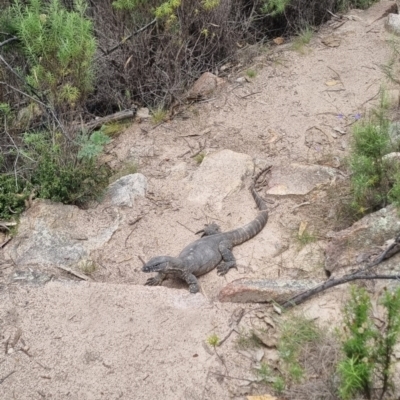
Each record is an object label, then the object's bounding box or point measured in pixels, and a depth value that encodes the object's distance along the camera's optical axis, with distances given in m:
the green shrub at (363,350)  2.85
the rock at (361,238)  4.55
